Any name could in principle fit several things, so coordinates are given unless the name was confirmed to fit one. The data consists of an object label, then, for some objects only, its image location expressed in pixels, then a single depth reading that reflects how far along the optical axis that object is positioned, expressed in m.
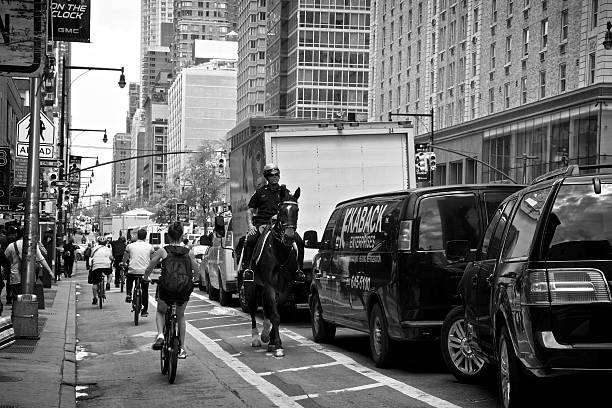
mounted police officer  15.71
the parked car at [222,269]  25.20
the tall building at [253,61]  163.31
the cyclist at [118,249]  32.94
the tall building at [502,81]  56.91
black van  12.33
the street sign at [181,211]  73.69
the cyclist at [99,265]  26.80
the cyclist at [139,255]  22.56
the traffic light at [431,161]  59.94
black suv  7.77
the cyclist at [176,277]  12.69
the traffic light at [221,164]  56.56
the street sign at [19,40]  8.00
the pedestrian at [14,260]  22.38
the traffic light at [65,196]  47.44
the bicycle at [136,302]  20.86
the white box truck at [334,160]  19.86
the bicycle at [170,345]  12.05
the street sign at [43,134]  23.39
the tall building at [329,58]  131.25
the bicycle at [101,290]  26.38
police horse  14.98
